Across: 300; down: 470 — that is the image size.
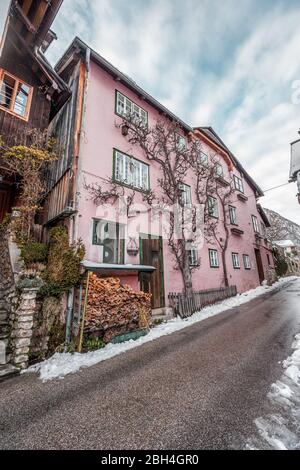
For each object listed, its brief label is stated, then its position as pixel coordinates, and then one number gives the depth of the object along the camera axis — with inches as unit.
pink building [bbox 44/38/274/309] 282.4
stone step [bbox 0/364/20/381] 167.8
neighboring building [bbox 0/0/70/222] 329.1
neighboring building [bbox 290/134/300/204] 479.5
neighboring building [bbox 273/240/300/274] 1491.5
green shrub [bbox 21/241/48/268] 257.6
